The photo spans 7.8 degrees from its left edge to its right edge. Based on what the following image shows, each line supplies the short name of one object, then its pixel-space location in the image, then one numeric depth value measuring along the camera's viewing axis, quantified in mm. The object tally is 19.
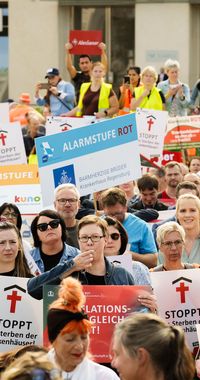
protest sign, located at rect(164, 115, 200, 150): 19047
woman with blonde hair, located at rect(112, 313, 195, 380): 5762
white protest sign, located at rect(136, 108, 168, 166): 17594
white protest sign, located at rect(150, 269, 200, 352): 9609
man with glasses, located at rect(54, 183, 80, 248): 11531
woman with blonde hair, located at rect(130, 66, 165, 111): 20219
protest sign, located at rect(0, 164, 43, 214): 14109
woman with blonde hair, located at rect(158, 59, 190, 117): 21281
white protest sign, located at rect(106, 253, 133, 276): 9891
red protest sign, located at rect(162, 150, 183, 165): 18734
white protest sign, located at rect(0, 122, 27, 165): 16922
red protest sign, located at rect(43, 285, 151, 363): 9016
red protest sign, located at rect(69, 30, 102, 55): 25500
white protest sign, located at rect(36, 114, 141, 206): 13797
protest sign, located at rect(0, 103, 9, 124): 18378
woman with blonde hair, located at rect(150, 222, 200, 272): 10023
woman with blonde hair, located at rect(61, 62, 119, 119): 19688
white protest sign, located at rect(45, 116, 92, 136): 17875
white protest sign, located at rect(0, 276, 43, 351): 9445
